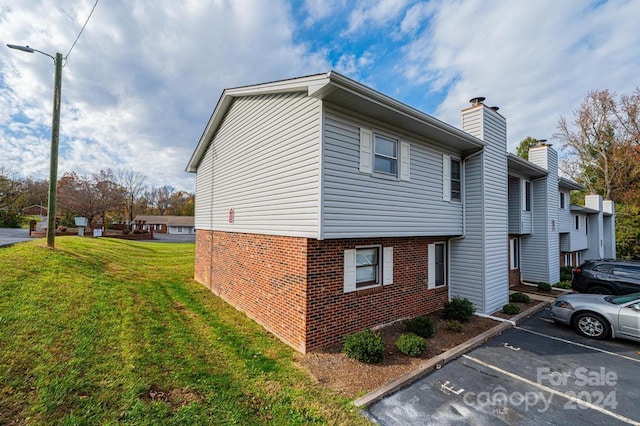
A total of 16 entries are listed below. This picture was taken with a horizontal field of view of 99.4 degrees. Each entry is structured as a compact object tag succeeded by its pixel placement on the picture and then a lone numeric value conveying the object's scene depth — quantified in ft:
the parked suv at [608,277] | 34.35
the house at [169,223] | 192.65
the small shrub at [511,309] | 30.25
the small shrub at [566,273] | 50.29
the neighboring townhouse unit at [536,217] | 42.42
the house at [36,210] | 182.29
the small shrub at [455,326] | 24.84
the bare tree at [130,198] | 168.42
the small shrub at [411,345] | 19.94
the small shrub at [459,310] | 27.35
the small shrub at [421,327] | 23.21
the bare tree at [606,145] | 82.28
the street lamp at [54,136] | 36.76
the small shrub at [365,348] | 18.90
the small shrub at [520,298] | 34.55
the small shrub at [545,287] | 41.14
